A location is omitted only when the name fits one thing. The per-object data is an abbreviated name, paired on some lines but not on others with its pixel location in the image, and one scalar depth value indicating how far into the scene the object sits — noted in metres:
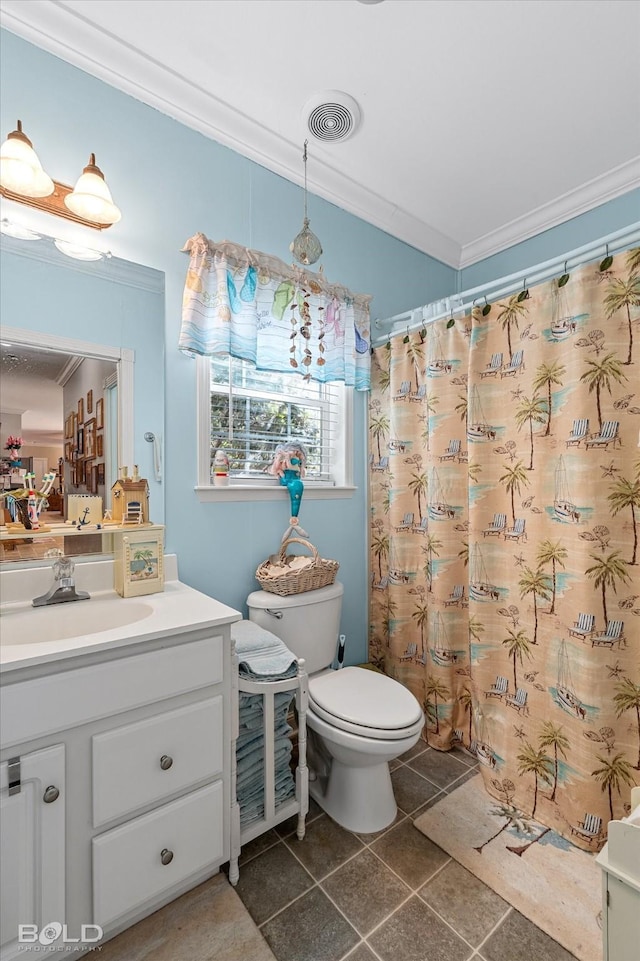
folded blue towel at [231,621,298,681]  1.36
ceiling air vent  1.60
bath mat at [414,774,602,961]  1.18
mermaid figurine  1.90
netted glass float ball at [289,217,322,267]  1.53
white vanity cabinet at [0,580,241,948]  0.95
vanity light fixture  1.23
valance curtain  1.62
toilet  1.41
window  1.80
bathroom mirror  1.32
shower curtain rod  1.37
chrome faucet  1.30
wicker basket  1.73
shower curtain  1.41
